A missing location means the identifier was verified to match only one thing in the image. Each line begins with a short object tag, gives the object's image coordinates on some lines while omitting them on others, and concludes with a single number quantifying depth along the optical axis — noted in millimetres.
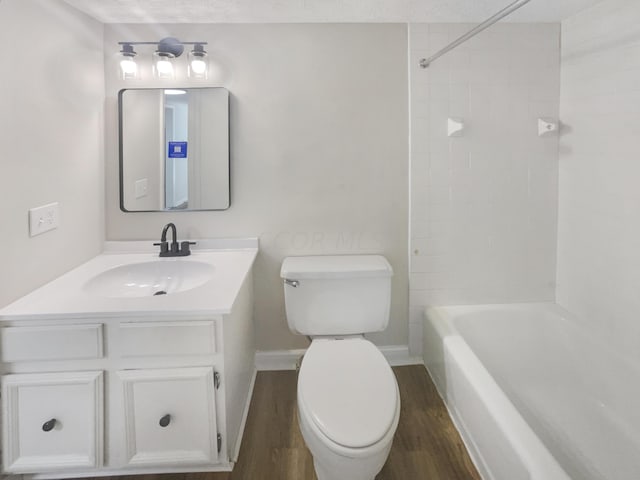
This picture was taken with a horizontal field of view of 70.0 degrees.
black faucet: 2336
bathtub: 1631
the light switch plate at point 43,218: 1809
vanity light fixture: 2318
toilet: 1479
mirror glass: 2412
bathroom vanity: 1634
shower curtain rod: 1485
